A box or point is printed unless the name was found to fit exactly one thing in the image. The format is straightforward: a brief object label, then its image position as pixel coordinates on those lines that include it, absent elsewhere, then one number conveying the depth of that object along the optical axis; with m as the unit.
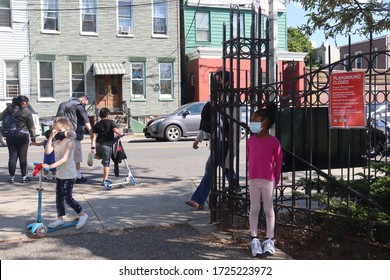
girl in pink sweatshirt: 4.58
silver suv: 18.34
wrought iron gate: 4.50
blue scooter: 5.35
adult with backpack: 8.85
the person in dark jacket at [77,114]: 8.73
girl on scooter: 5.63
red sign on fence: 4.31
